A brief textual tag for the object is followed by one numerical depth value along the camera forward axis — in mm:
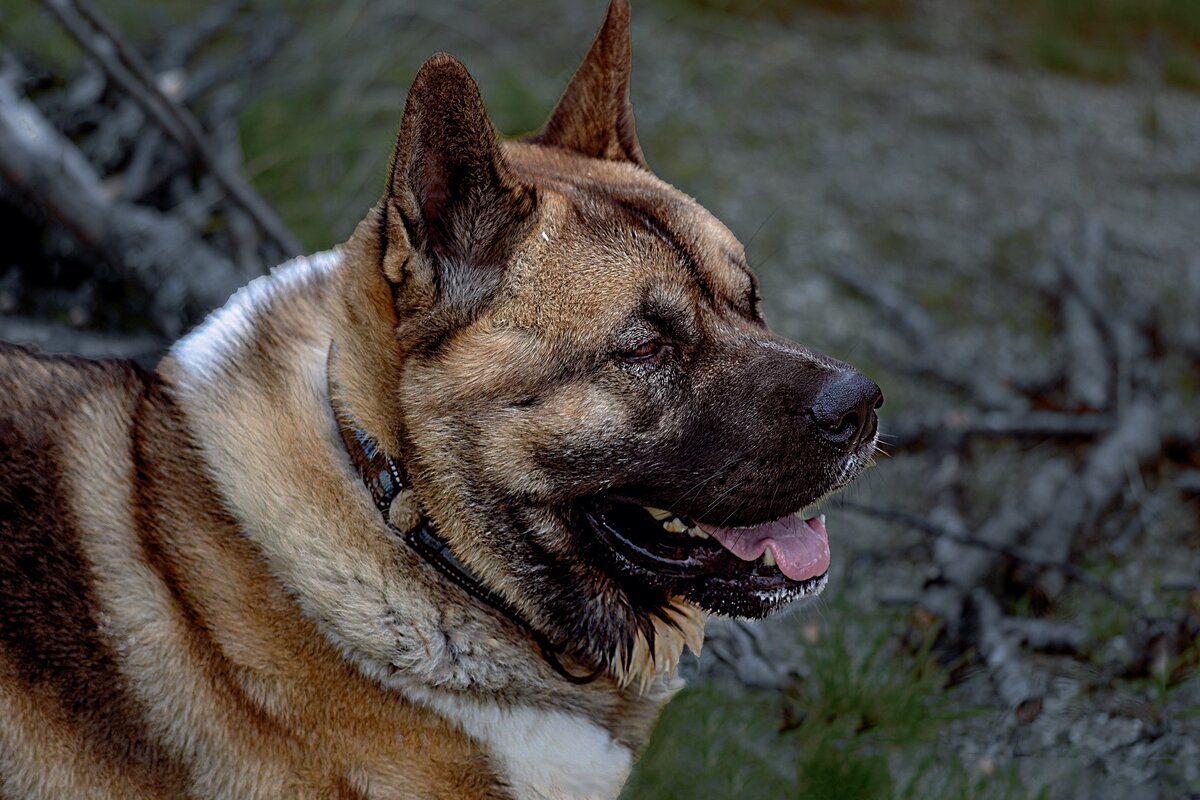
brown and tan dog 2455
